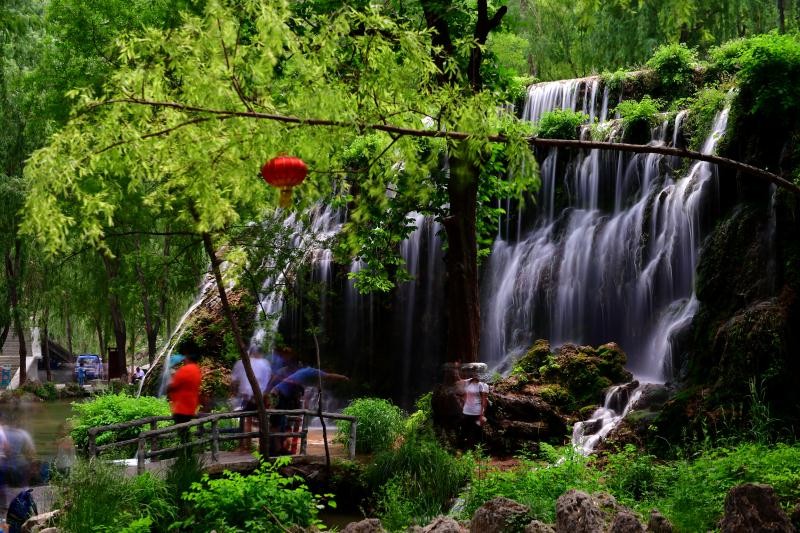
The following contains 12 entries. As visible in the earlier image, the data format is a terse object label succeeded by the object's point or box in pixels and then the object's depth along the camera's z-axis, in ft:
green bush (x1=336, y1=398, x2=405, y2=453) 45.03
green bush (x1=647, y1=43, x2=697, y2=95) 70.49
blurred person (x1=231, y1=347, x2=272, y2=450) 41.70
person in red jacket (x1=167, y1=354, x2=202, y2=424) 34.17
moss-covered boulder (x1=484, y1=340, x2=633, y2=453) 40.78
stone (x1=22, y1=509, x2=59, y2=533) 26.65
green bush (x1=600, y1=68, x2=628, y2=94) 74.59
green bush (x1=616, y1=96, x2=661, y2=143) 62.03
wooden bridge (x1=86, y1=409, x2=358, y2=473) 34.58
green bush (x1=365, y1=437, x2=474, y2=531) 29.78
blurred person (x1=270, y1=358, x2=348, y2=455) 41.96
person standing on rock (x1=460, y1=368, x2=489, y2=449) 38.06
